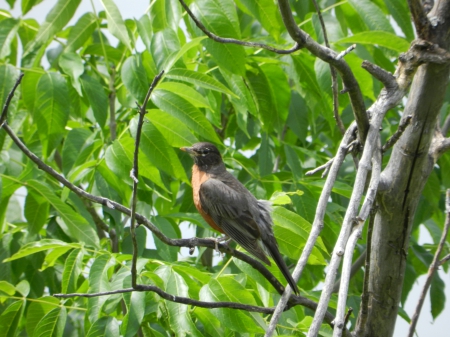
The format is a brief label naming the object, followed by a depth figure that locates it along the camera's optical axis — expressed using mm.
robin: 8923
